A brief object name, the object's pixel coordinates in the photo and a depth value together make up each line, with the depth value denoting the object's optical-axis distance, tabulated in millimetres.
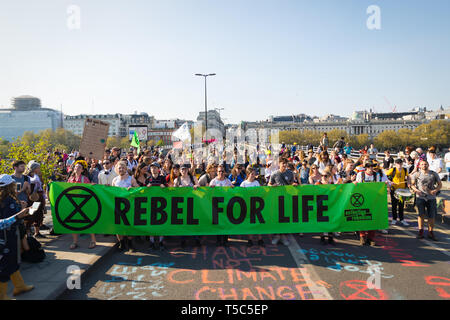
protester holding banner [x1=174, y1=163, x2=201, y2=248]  6754
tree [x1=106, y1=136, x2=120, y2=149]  119200
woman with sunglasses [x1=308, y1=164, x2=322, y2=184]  7398
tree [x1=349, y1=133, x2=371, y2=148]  124375
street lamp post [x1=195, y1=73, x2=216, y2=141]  39566
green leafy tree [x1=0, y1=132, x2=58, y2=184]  7311
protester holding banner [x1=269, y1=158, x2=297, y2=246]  6809
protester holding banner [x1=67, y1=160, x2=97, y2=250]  6257
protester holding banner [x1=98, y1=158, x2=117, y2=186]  7289
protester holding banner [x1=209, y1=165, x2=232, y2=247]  6539
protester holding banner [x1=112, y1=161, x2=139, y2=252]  6265
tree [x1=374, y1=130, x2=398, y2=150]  115312
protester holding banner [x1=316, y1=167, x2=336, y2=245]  6422
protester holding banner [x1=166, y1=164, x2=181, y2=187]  7066
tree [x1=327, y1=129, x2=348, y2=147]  118188
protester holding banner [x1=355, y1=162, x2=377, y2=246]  7074
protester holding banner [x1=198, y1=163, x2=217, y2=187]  6906
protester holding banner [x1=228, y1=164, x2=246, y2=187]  8094
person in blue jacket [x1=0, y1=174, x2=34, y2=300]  3881
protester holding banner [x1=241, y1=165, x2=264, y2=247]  6407
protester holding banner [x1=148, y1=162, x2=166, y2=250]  6294
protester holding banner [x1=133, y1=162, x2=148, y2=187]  7255
